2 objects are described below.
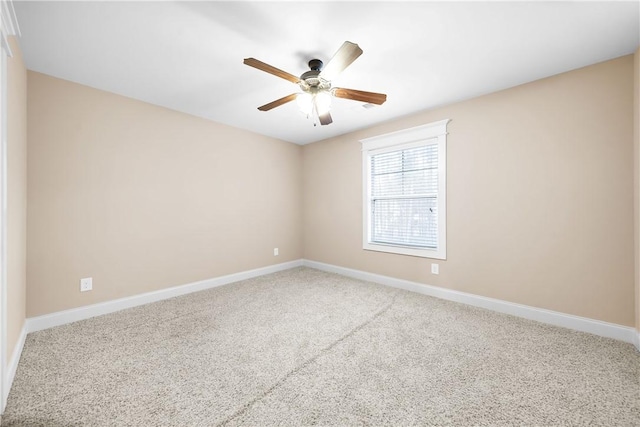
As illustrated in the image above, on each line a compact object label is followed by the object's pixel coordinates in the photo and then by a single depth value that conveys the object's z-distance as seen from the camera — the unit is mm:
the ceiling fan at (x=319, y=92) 1875
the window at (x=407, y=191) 3297
